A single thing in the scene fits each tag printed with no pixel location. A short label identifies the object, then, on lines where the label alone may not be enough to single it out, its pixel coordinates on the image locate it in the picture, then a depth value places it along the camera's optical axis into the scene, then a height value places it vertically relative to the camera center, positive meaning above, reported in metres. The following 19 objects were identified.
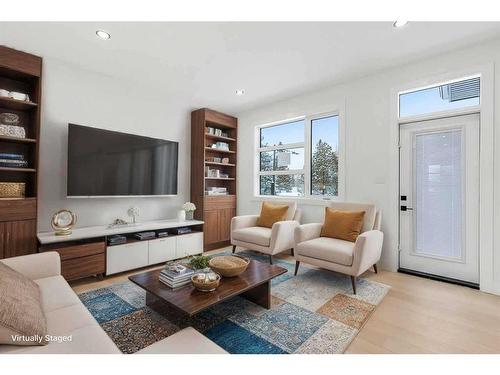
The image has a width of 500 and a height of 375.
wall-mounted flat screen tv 2.92 +0.33
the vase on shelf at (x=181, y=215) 3.86 -0.41
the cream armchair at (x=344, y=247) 2.44 -0.61
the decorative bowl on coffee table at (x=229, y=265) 1.95 -0.62
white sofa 1.04 -0.69
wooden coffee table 1.60 -0.73
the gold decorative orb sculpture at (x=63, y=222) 2.68 -0.38
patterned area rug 1.66 -1.03
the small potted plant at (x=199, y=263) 1.99 -0.60
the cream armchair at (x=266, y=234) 3.25 -0.61
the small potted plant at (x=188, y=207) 3.92 -0.29
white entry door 2.63 -0.07
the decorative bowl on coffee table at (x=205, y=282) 1.73 -0.65
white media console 2.57 -0.73
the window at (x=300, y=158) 3.76 +0.54
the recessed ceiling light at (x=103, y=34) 2.35 +1.49
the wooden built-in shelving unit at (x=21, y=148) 2.42 +0.44
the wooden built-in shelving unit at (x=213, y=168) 4.20 +0.34
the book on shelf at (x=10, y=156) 2.53 +0.33
